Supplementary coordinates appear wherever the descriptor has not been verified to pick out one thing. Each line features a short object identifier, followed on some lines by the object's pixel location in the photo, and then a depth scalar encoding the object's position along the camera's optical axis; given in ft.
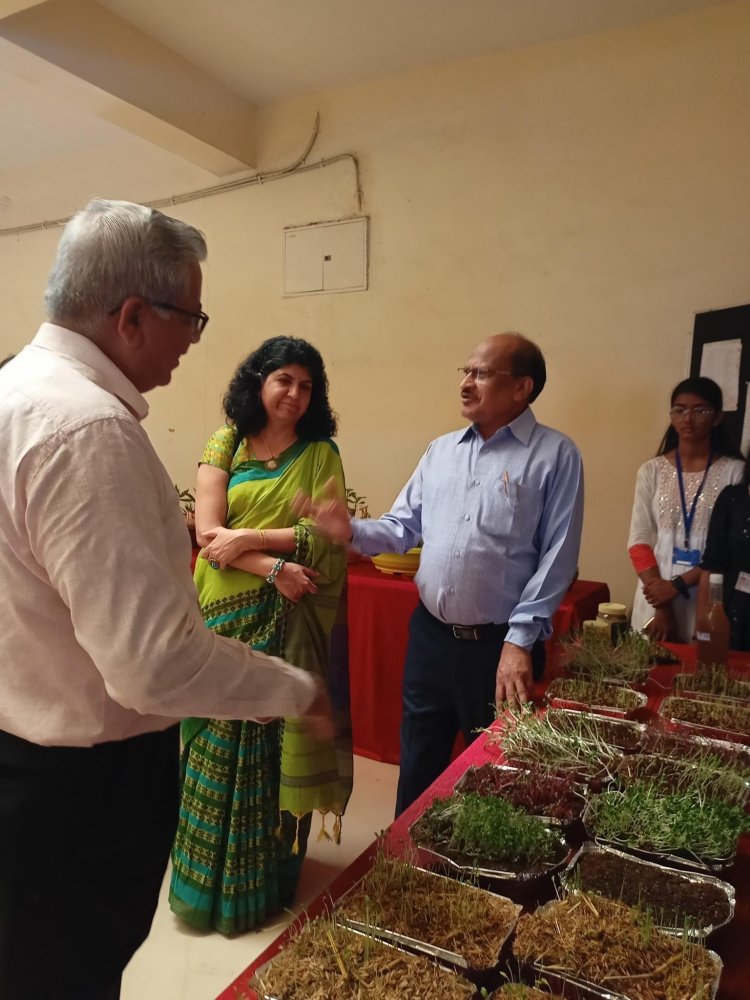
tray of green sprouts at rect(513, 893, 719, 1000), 2.78
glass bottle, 6.84
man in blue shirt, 6.68
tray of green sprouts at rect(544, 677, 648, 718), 5.76
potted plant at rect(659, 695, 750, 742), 5.40
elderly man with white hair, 3.04
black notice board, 10.87
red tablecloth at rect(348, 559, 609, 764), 10.30
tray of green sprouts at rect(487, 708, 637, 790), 4.58
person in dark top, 8.30
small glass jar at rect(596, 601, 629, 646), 7.99
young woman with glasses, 9.82
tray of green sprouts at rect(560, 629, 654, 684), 6.49
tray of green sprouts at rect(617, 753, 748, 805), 4.25
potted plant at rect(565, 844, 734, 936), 3.18
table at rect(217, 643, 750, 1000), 2.91
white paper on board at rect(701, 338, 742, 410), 10.99
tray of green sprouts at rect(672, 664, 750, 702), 6.14
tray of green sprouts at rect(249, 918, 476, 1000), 2.71
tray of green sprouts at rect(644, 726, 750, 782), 4.67
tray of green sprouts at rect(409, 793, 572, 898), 3.43
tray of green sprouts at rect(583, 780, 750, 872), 3.62
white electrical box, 14.33
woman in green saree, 7.08
